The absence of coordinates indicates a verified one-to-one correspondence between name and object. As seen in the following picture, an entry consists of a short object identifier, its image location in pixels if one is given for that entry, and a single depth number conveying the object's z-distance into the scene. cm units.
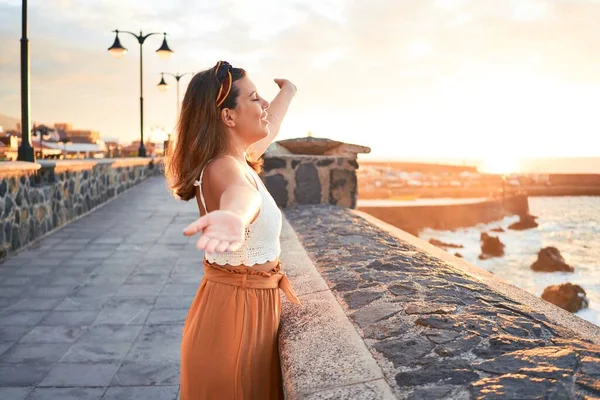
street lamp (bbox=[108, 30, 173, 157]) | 1557
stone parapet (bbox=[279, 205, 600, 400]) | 150
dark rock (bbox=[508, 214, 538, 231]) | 4472
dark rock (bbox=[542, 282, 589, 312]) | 1582
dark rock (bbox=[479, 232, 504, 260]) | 3092
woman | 168
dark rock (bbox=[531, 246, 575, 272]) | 2755
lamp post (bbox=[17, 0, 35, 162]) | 797
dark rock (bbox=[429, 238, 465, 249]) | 3122
